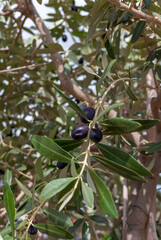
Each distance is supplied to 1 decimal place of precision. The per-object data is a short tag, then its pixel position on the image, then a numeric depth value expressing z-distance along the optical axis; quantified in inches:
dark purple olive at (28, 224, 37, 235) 30.9
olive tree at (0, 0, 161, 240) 24.5
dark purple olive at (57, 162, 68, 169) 31.9
